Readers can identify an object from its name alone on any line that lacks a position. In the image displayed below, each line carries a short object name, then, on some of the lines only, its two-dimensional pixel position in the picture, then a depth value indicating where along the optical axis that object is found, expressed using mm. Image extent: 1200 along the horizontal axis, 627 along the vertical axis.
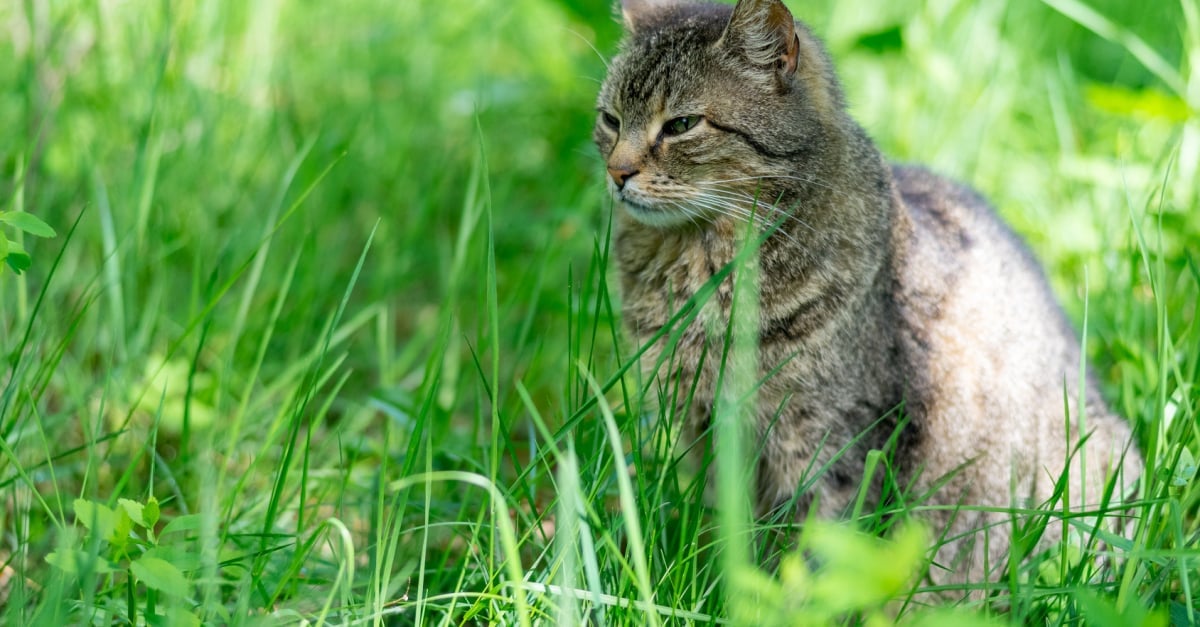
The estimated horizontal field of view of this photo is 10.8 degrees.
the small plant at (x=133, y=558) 2476
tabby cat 2617
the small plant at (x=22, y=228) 2518
